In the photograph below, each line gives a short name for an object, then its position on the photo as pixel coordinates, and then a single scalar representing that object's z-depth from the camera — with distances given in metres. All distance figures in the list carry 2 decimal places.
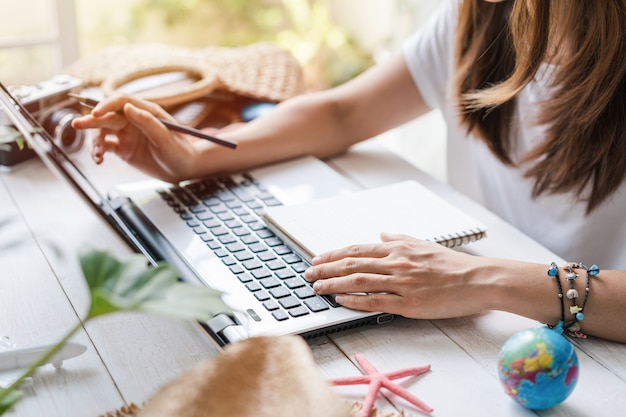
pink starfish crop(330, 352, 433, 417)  0.75
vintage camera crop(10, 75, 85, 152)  1.24
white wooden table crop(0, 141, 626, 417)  0.76
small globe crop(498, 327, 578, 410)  0.73
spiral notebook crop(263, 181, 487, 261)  1.01
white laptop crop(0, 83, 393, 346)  0.86
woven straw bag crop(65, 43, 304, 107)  1.42
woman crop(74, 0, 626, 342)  0.90
